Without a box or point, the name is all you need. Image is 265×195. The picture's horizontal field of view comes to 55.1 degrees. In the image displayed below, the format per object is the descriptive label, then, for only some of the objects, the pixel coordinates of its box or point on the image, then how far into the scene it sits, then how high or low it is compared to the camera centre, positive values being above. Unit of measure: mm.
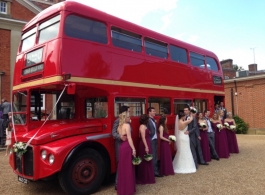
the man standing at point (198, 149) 7870 -1281
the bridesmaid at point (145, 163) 5926 -1255
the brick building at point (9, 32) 13648 +4522
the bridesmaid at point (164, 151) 6680 -1114
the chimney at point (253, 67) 27191 +4279
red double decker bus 5020 +566
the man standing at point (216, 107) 10040 +31
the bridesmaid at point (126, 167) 5047 -1140
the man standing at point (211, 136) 8664 -970
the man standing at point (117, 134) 5362 -511
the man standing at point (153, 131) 6492 -554
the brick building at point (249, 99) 17156 +551
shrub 17500 -1320
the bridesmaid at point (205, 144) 8195 -1168
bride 7023 -1155
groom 7391 -780
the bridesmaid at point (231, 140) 9703 -1267
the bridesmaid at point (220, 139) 8888 -1123
